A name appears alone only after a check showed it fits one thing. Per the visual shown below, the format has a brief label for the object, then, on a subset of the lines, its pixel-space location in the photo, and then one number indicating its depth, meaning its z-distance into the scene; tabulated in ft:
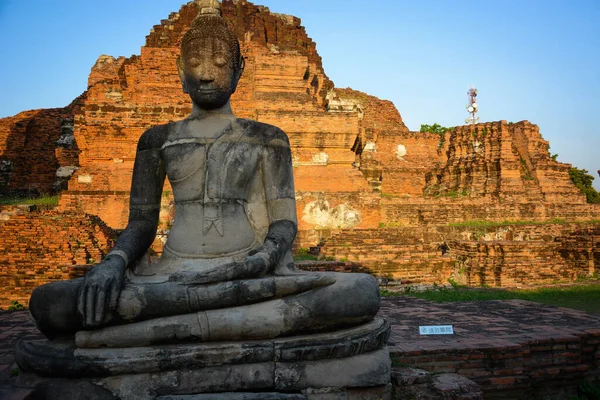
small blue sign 14.34
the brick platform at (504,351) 12.29
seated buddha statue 8.64
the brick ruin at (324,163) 34.65
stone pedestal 8.11
